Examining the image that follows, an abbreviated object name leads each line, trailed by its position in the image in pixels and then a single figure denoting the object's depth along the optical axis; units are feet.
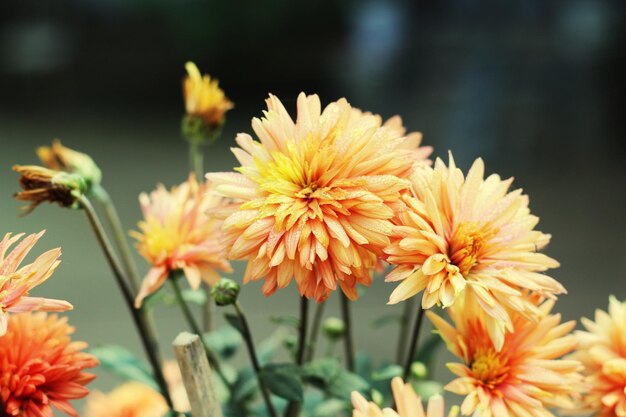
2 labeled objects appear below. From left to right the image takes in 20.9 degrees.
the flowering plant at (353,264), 2.23
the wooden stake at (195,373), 2.24
